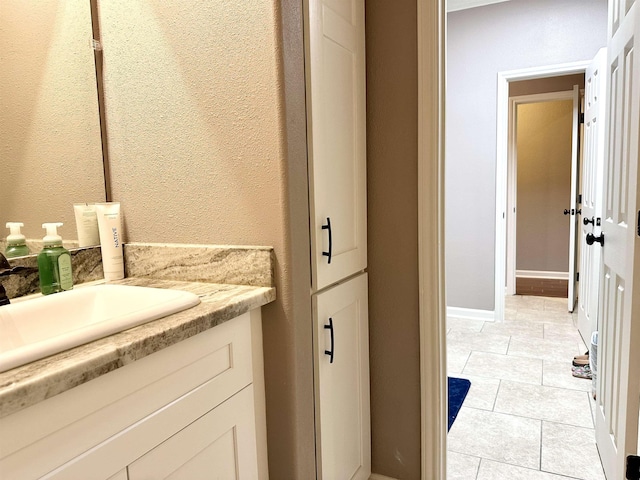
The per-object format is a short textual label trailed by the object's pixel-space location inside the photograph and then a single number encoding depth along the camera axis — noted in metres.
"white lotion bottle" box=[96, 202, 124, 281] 1.29
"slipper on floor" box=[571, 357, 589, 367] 2.80
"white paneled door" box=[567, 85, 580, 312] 3.96
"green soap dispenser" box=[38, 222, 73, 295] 1.13
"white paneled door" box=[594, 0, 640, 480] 1.36
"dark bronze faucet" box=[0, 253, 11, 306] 1.08
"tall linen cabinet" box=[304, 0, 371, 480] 1.28
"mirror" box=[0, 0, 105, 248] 1.18
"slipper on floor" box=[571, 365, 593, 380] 2.69
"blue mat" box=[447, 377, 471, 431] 2.31
